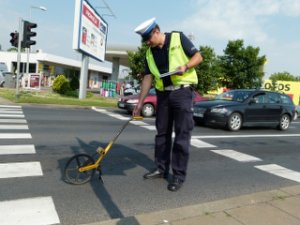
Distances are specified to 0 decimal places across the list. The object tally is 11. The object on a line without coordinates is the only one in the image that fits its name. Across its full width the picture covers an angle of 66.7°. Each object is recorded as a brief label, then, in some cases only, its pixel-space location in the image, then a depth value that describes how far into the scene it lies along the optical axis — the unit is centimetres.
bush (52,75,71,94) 1659
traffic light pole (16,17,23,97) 1086
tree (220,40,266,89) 2087
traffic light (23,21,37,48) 1095
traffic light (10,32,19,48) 1138
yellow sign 2390
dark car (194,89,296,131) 750
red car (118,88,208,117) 958
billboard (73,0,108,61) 1394
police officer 279
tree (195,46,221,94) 1684
